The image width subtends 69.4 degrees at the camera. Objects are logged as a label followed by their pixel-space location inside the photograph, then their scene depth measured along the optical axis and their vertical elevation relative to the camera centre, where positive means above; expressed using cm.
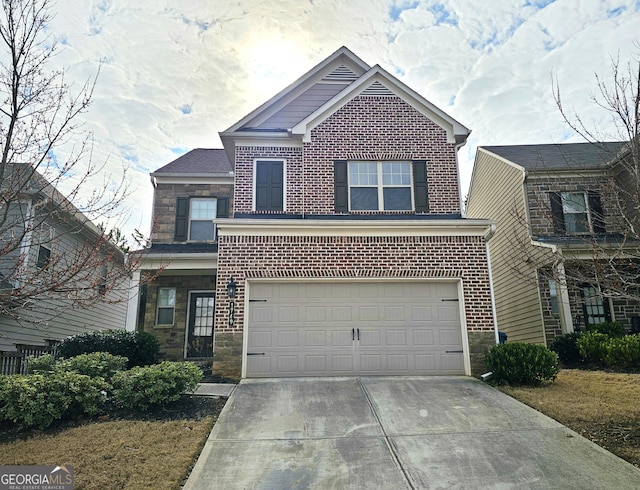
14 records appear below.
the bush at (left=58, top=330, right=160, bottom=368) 1134 -4
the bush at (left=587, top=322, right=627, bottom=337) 1237 +29
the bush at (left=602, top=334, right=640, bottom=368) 1041 -27
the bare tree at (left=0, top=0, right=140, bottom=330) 559 +238
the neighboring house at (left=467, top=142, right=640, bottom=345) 1410 +339
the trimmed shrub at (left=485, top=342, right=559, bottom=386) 909 -47
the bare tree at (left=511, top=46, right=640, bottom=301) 644 +299
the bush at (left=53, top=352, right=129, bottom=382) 827 -39
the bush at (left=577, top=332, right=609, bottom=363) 1134 -14
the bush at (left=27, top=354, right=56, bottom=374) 902 -39
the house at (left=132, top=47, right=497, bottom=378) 1030 +217
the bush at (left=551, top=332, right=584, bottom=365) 1214 -23
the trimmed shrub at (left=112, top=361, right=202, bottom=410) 734 -68
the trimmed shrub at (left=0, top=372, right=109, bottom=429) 664 -78
